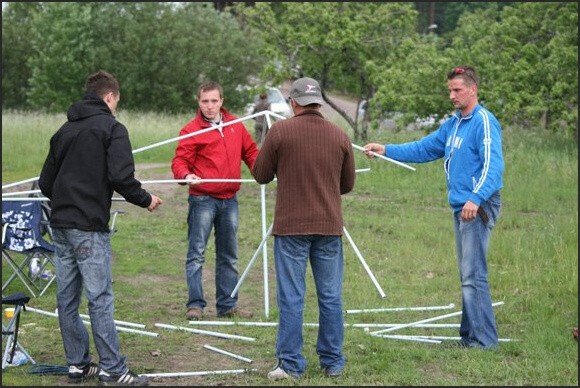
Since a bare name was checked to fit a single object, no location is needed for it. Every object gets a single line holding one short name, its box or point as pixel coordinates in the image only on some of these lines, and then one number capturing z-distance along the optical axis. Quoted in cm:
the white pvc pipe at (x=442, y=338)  1002
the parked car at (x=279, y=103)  3726
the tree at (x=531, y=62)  2503
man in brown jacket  859
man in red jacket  1126
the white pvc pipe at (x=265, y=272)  1141
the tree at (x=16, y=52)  5537
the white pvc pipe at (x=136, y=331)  1037
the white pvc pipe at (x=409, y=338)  1004
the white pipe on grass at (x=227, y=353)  933
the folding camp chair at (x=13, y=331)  898
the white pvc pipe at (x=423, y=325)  1068
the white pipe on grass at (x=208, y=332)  1023
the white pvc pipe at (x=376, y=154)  1041
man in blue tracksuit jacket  954
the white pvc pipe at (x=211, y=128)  1109
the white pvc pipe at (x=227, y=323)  1084
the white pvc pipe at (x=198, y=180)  1082
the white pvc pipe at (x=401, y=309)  1151
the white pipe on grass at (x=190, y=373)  877
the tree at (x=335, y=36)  2817
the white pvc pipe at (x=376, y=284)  1086
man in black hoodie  841
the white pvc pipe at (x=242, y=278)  1072
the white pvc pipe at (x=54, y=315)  1078
